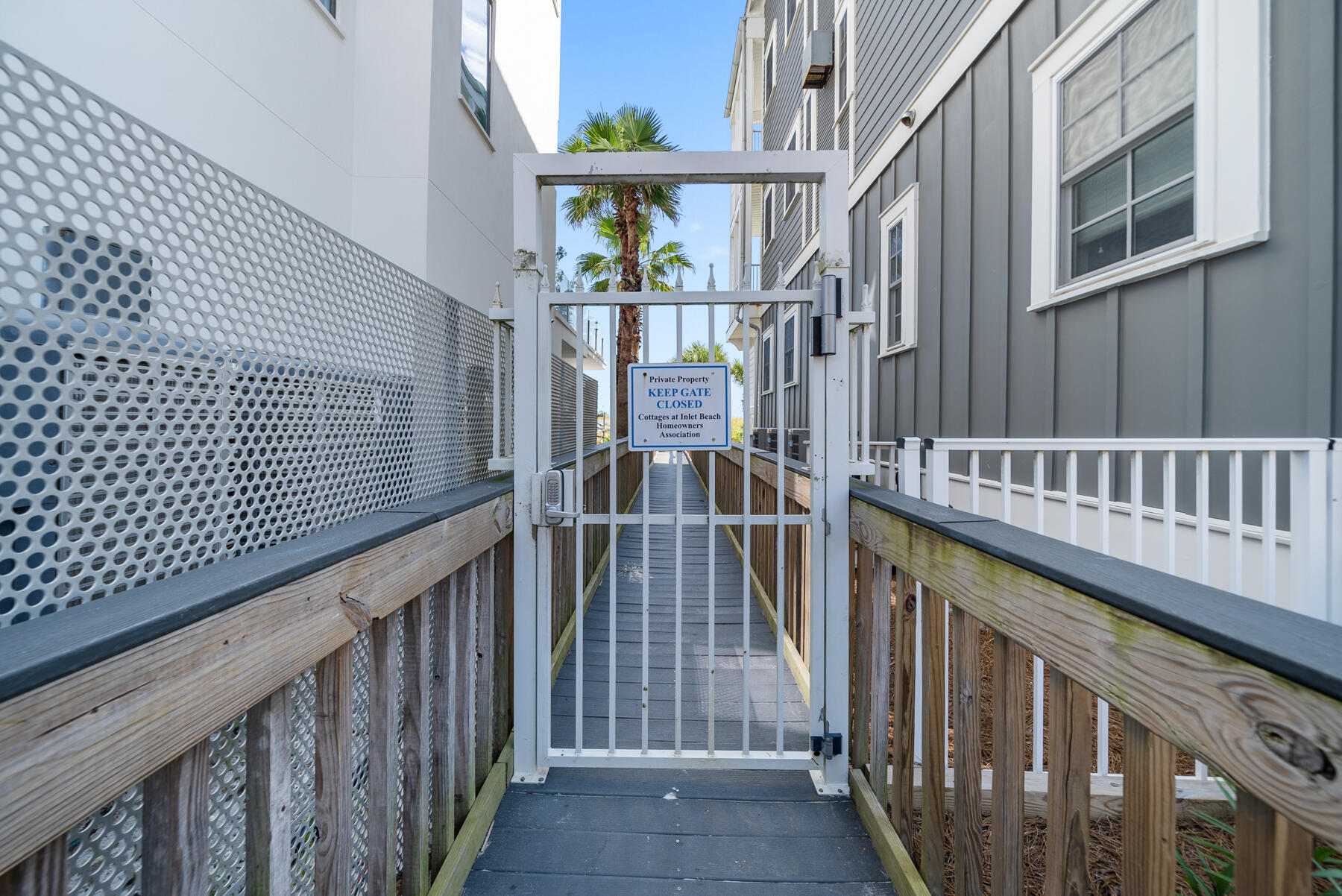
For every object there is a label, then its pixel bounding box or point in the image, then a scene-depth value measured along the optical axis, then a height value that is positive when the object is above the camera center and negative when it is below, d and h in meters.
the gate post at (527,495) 2.02 -0.19
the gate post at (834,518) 2.00 -0.27
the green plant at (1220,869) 1.39 -1.10
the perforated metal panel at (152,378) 0.64 +0.09
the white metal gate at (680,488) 1.99 -0.17
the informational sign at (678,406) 1.97 +0.12
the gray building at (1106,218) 2.13 +1.16
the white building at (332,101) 2.58 +1.99
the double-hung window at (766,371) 10.98 +1.55
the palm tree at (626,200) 10.71 +4.86
